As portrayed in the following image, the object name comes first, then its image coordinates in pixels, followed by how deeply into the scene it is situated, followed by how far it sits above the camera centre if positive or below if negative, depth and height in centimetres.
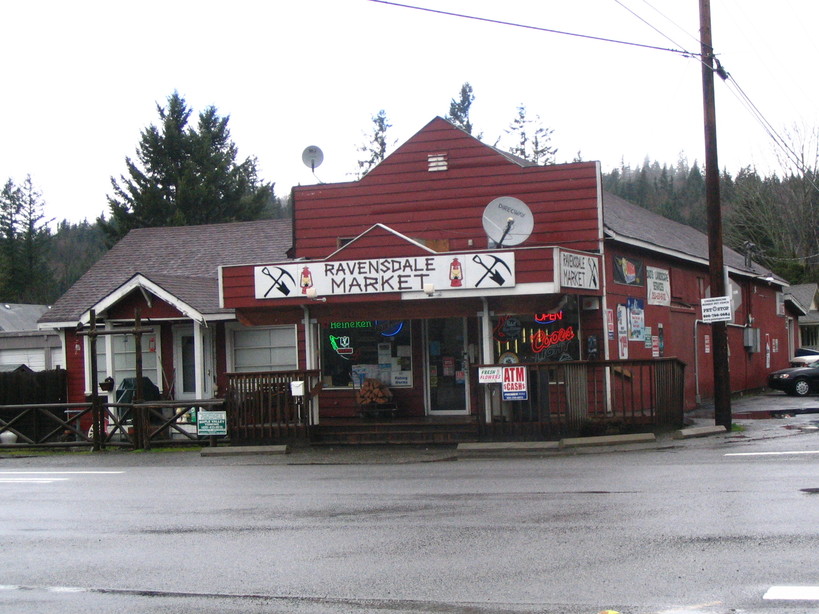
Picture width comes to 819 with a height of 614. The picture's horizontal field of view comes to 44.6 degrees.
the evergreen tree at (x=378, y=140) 7112 +1510
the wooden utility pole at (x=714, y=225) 1853 +210
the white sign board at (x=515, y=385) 1830 -72
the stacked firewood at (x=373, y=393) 2109 -89
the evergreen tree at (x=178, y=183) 5503 +980
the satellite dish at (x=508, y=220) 2022 +254
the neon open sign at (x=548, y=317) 2030 +55
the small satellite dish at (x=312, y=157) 2328 +459
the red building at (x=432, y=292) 1906 +118
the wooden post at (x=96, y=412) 2119 -107
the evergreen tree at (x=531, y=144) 7275 +1481
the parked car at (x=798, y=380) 3014 -138
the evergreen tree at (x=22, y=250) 7438 +872
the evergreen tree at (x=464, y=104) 6862 +1673
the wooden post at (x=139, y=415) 2066 -115
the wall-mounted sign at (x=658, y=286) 2300 +127
